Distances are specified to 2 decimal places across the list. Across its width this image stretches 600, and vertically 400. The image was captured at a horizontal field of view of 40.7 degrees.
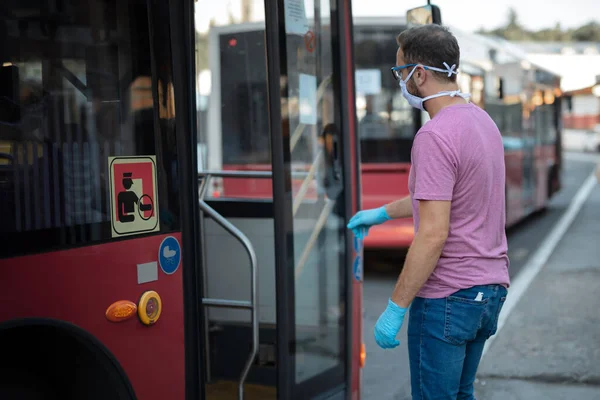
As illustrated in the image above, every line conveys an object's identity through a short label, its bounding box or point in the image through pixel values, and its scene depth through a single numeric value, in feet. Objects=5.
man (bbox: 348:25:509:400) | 8.77
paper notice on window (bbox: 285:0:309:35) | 11.90
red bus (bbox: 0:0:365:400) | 8.23
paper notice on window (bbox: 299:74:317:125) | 12.82
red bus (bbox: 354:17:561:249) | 32.86
